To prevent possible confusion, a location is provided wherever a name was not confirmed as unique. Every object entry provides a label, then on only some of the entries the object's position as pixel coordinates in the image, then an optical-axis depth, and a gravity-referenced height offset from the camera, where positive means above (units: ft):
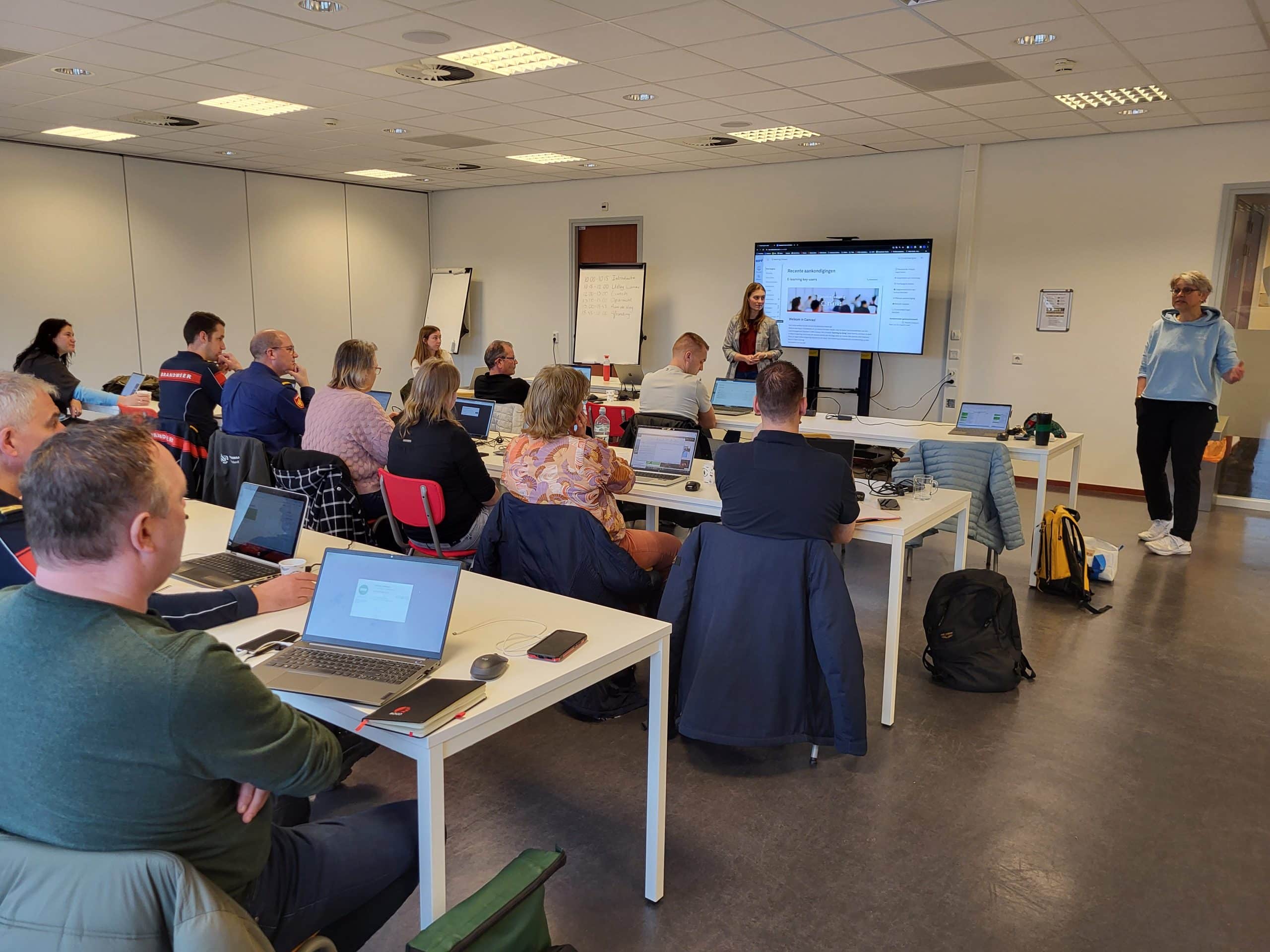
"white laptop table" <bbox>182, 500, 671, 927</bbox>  5.37 -2.46
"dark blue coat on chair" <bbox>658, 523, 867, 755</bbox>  8.96 -3.19
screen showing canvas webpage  26.21 +0.98
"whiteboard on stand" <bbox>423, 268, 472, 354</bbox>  37.40 +0.53
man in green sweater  3.74 -1.63
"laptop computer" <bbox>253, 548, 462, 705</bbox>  6.21 -2.20
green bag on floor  4.49 -3.05
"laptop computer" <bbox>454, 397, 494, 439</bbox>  17.85 -1.96
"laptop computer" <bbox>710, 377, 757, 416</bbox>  21.57 -1.79
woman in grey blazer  25.41 -0.40
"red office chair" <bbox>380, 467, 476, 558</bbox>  11.60 -2.42
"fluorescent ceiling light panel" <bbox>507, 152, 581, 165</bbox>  28.58 +5.07
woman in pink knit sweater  13.64 -1.63
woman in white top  25.34 -0.81
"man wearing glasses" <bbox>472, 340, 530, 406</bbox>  19.98 -1.42
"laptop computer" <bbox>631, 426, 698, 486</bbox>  13.61 -2.01
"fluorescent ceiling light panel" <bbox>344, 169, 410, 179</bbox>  32.86 +5.12
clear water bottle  15.67 -1.89
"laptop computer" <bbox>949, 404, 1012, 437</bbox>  17.84 -1.81
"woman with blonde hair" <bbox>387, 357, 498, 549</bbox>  11.69 -1.73
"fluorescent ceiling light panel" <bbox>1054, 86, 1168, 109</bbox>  18.93 +4.98
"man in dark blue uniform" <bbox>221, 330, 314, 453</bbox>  14.71 -1.56
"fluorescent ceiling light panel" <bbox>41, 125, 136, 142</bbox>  25.30 +4.92
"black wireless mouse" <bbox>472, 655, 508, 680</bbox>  6.13 -2.37
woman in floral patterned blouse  10.07 -1.58
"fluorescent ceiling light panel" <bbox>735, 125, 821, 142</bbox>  23.62 +5.01
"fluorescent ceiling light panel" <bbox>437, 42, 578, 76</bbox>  16.55 +4.82
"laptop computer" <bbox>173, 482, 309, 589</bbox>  8.41 -2.25
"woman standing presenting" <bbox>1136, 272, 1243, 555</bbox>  17.44 -1.19
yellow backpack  15.14 -3.85
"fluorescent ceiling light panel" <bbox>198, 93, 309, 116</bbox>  21.13 +4.86
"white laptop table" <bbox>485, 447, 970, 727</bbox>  10.31 -2.40
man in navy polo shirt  8.89 -1.53
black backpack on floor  11.68 -3.96
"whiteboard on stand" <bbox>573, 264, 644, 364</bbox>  32.37 +0.20
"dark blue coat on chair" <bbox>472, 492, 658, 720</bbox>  9.82 -2.59
